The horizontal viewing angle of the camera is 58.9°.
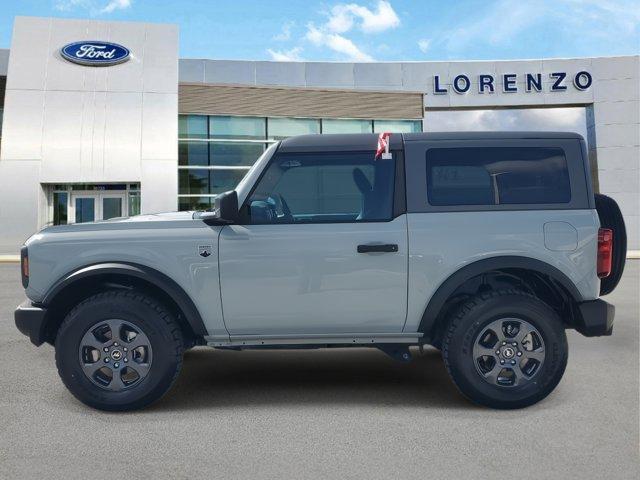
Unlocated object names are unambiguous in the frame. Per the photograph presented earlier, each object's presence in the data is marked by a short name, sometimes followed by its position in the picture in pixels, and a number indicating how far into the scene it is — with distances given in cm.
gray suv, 404
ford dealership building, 2248
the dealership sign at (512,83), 2959
